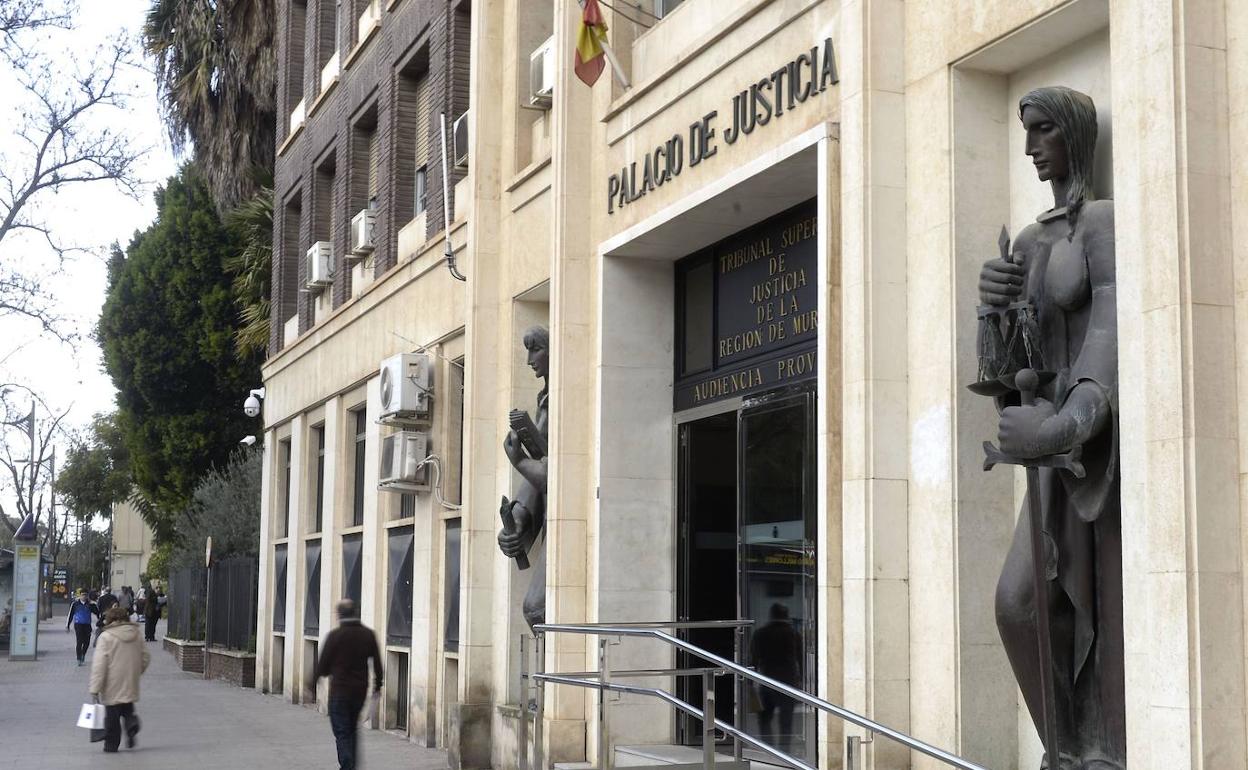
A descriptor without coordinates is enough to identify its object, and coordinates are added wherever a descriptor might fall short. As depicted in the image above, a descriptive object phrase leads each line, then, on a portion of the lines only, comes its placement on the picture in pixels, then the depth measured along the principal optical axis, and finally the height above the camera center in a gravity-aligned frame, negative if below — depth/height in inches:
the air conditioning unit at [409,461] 664.4 +36.7
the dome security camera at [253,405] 1144.2 +103.7
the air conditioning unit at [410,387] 665.6 +67.9
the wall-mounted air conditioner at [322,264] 893.8 +161.6
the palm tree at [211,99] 1360.7 +389.9
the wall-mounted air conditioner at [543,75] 539.5 +165.1
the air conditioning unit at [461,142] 637.3 +165.5
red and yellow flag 455.2 +146.2
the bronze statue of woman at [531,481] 518.9 +22.3
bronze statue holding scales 269.4 +22.3
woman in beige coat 632.4 -50.2
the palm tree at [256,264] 1253.7 +230.9
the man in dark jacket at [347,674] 452.8 -37.0
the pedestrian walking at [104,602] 1204.3 -44.7
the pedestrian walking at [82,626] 1322.6 -68.8
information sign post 1322.6 -51.4
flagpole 472.7 +145.8
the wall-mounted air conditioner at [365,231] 805.9 +162.6
